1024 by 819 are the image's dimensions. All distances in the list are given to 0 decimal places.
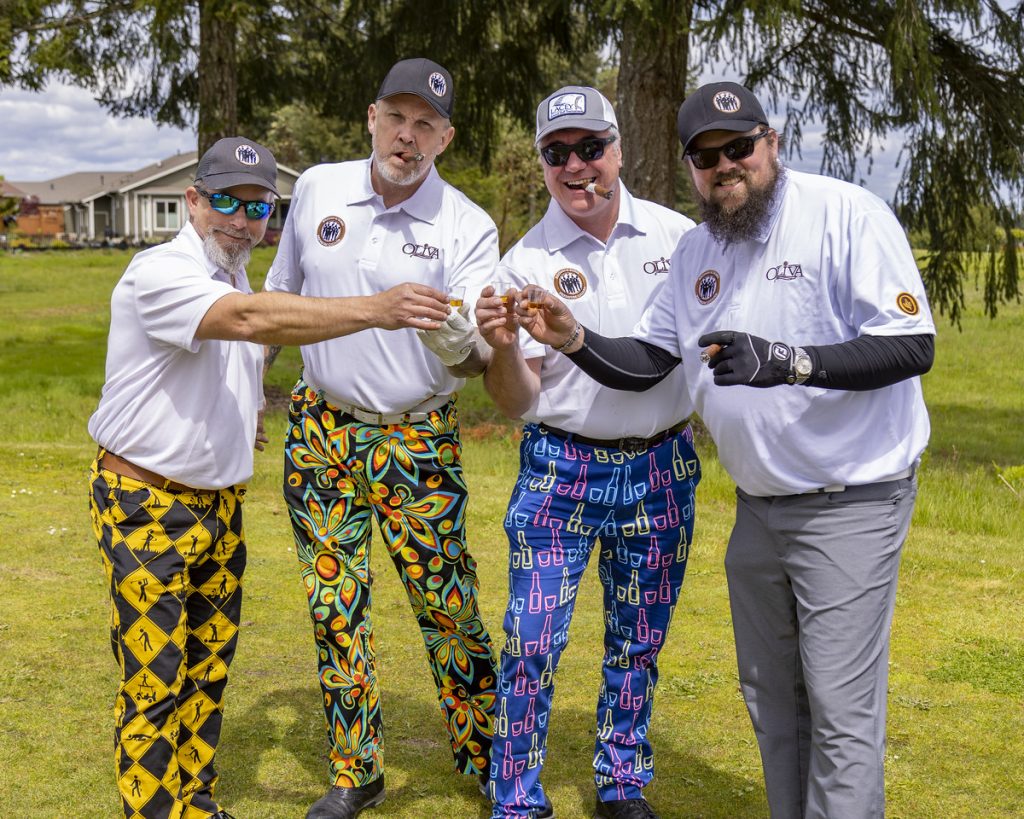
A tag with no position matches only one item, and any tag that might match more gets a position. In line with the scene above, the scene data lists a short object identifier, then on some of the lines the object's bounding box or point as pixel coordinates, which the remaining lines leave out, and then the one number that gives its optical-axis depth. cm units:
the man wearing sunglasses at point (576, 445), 407
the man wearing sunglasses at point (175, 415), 367
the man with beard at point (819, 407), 324
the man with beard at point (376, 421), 426
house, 6869
